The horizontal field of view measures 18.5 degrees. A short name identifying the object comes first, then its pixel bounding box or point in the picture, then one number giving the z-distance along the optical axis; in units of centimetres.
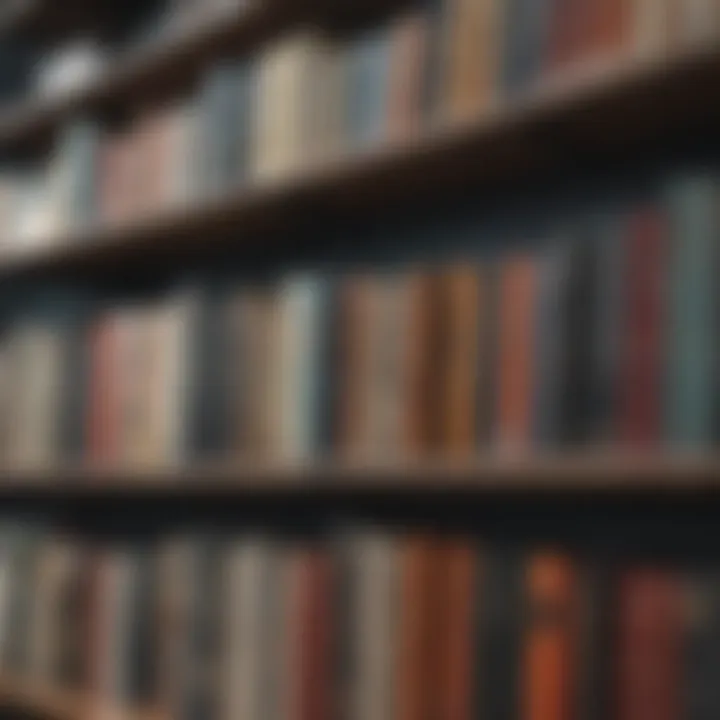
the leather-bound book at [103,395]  277
